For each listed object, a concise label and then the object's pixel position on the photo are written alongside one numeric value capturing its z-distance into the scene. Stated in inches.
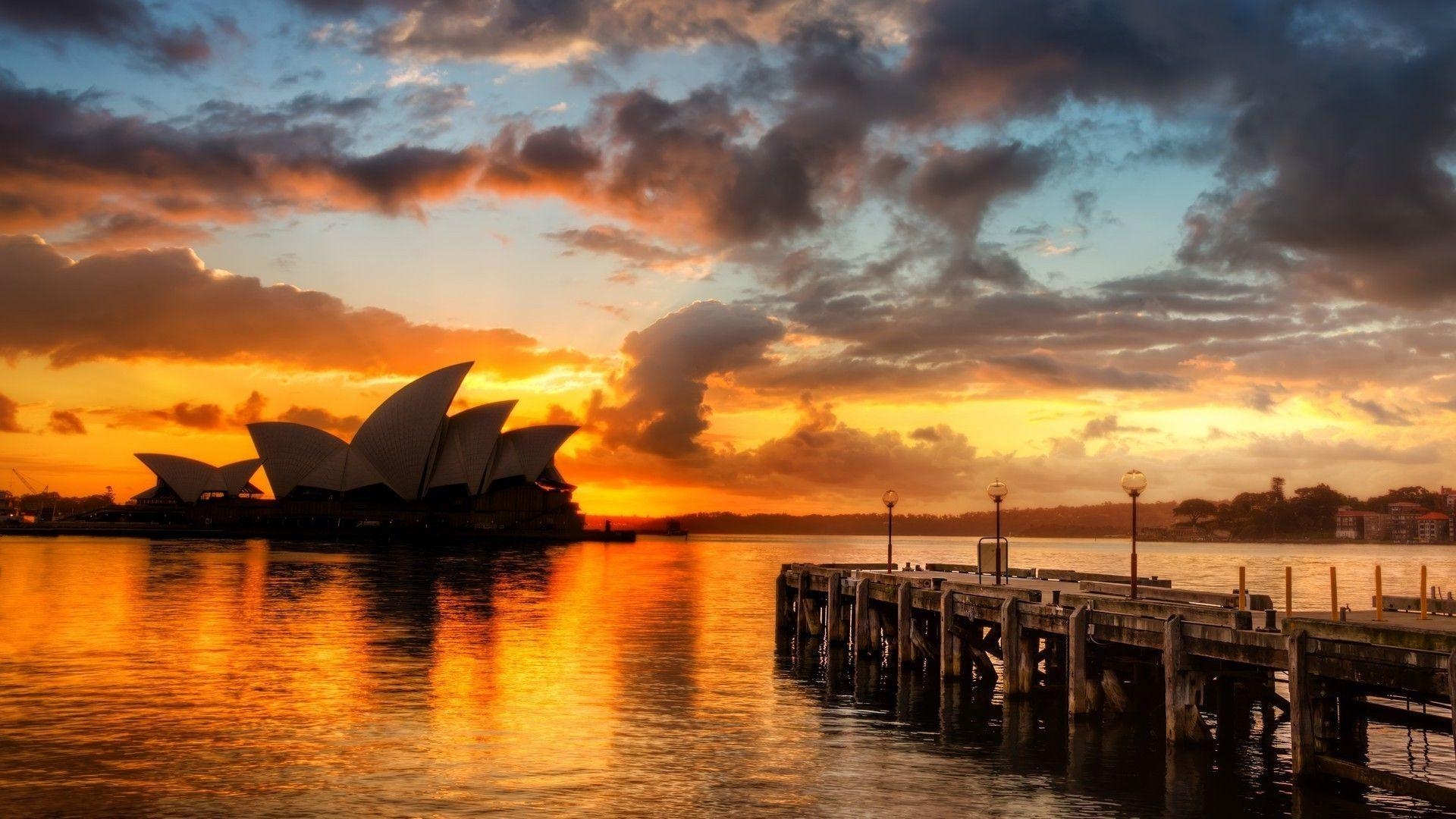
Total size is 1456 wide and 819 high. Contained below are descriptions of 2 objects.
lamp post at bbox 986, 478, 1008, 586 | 1237.7
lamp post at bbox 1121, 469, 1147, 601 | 948.6
